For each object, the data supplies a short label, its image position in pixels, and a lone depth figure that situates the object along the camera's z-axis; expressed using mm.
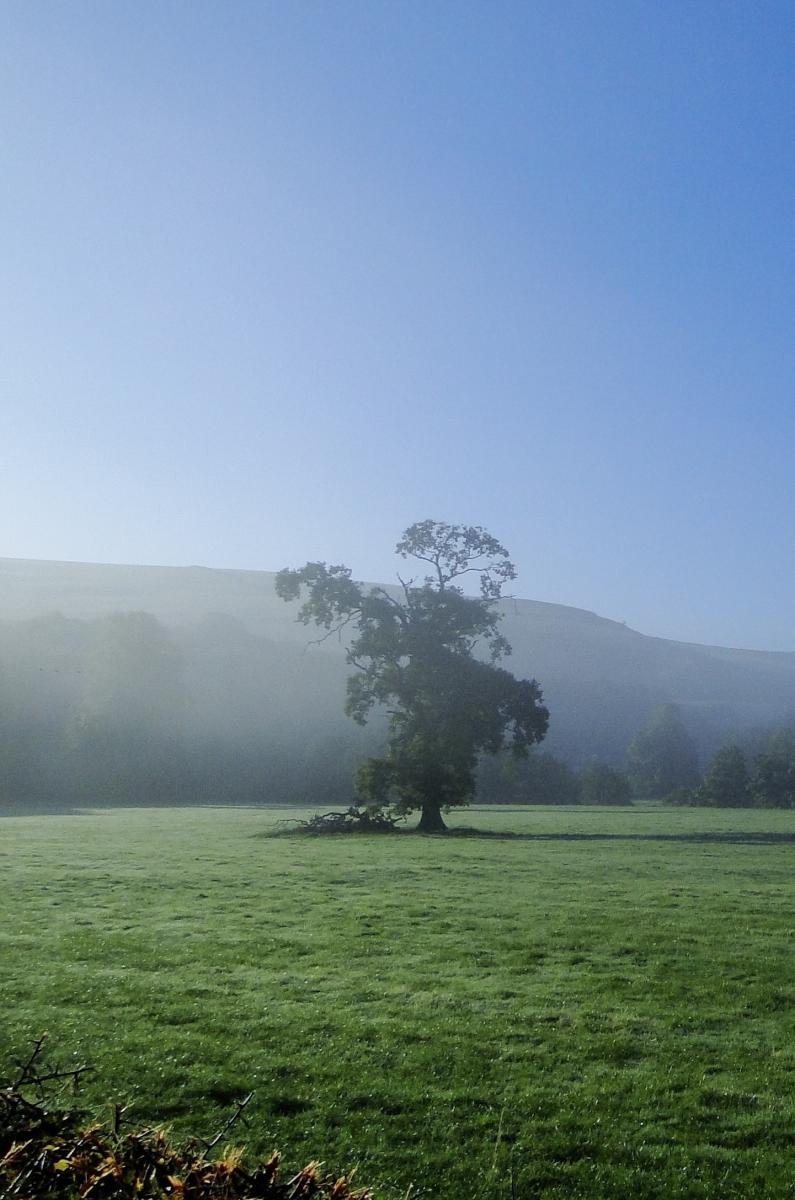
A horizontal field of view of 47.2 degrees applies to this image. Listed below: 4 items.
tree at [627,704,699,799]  101562
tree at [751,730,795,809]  78812
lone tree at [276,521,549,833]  41312
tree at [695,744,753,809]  80875
